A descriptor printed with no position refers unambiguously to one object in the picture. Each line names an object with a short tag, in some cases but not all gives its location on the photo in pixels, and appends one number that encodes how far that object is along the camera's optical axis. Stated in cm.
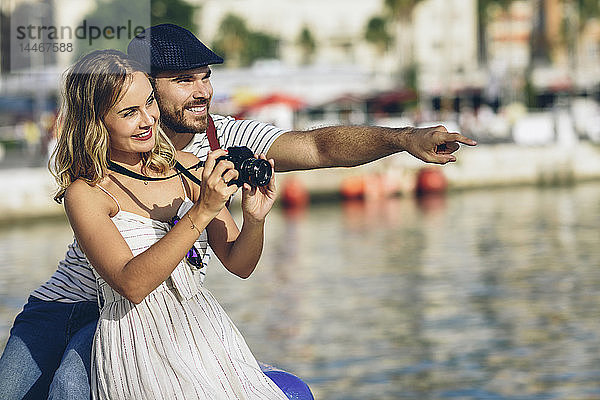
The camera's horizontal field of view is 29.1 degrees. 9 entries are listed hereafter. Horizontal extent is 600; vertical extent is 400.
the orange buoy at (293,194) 3150
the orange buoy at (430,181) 3397
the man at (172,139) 423
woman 372
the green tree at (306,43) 11819
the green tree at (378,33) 11456
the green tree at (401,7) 9069
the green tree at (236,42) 10051
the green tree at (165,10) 5041
